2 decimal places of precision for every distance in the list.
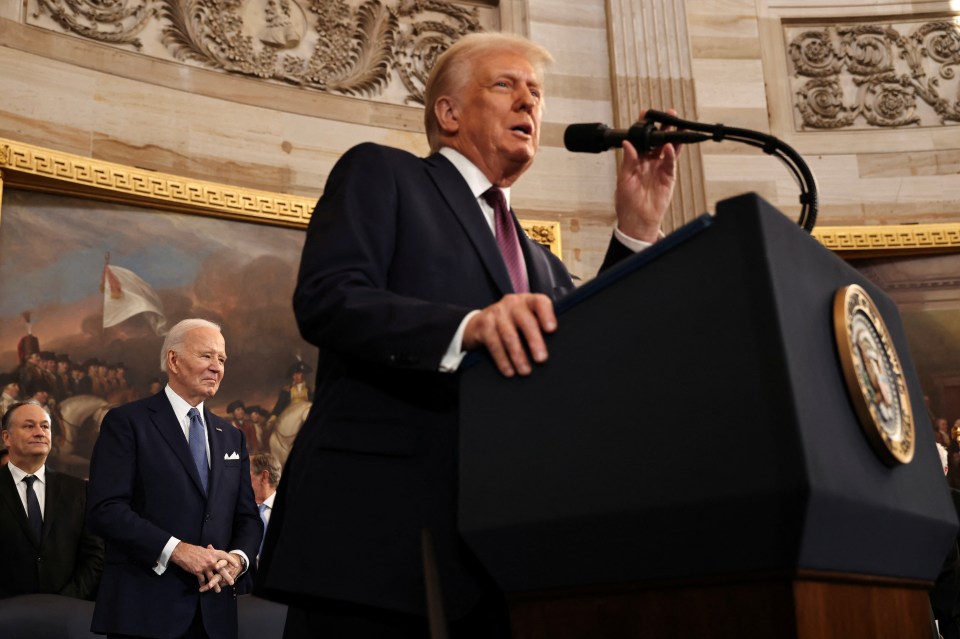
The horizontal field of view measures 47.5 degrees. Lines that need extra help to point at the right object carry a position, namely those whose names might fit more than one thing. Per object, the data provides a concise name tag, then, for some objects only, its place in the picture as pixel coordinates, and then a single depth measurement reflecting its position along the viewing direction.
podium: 1.31
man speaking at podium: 1.67
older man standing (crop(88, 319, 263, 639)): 4.18
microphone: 2.09
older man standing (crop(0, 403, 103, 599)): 4.97
